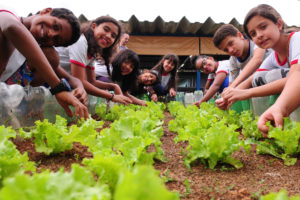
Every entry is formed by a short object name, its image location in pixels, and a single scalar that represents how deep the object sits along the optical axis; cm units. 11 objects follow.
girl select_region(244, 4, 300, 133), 207
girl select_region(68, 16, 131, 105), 348
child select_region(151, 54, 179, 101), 708
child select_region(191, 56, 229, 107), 531
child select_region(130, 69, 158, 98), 666
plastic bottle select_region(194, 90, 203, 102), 855
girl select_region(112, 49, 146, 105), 508
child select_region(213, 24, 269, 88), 355
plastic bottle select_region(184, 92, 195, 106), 848
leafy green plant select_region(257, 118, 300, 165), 183
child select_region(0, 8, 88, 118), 182
